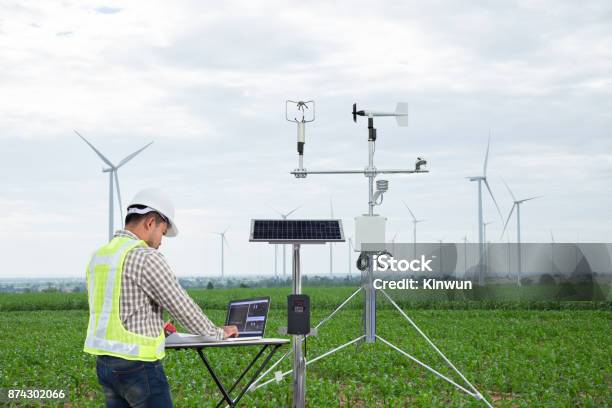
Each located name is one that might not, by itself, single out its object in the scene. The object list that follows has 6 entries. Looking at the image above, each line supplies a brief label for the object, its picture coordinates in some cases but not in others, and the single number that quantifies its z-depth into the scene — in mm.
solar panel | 6004
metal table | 4887
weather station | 8055
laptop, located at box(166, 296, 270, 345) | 5371
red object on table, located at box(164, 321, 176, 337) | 5047
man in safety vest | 3752
